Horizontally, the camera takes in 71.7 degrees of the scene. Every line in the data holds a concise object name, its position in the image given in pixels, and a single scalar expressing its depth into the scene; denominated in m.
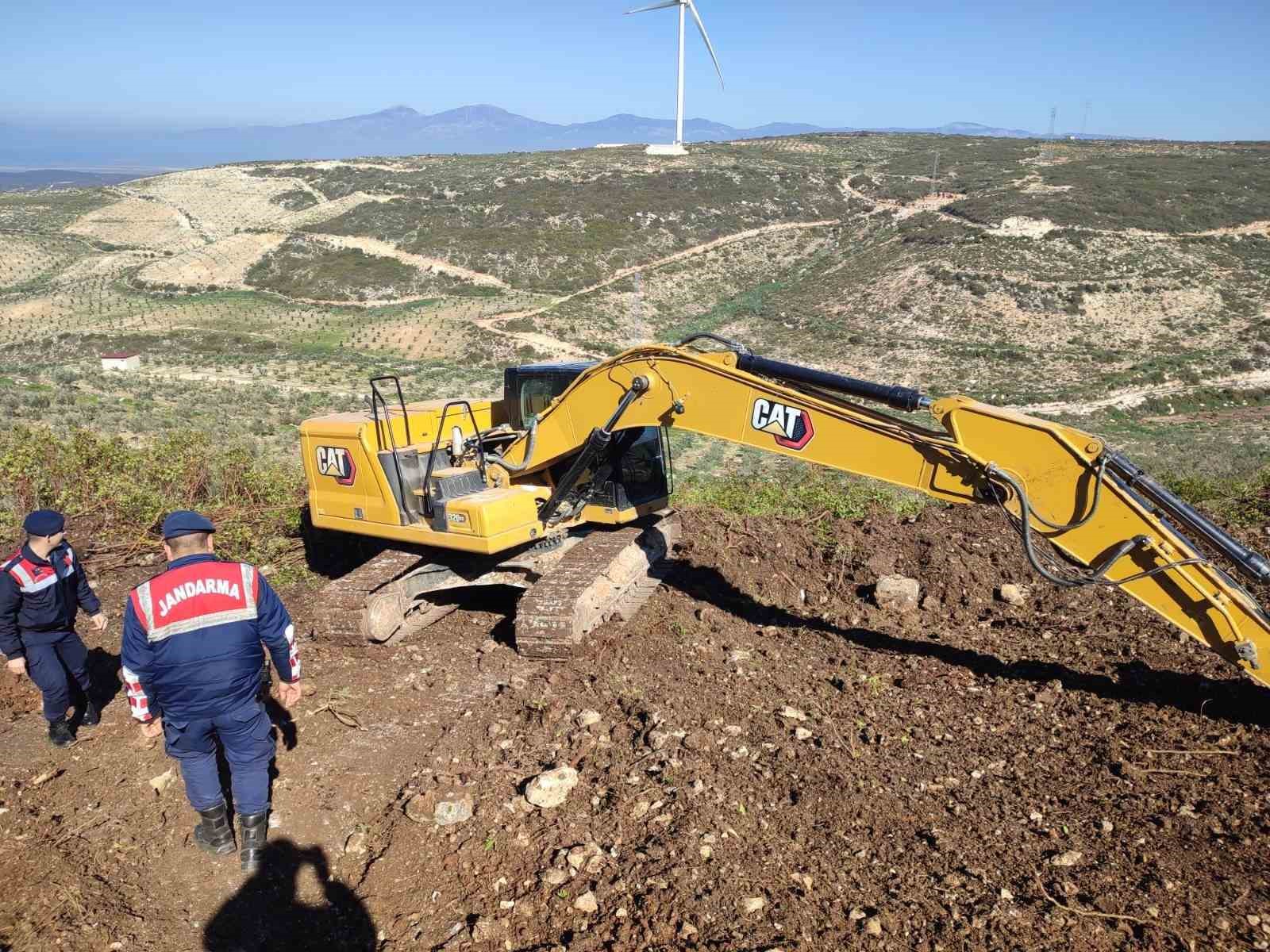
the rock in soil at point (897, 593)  8.55
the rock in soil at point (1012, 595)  8.52
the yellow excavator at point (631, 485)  5.52
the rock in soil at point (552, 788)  5.68
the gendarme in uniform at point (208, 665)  4.84
